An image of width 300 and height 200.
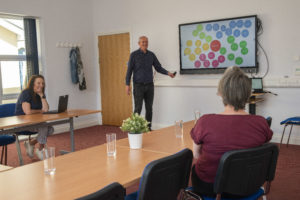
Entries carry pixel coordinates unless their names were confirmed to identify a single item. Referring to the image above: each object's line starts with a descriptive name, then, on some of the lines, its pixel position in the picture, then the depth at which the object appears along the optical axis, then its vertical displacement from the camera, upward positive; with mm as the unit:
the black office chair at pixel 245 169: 1802 -546
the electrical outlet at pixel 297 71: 5074 -10
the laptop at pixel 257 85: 5230 -216
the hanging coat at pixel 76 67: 7145 +183
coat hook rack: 6948 +661
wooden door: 7238 -49
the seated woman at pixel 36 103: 4449 -357
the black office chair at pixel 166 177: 1592 -525
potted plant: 2436 -398
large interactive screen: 5410 +464
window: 6223 +423
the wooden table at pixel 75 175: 1628 -554
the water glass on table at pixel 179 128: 2760 -450
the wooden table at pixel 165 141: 2449 -536
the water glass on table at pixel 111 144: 2232 -460
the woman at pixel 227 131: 1922 -339
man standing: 6004 +26
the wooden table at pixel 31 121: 3741 -507
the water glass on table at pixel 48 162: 1910 -489
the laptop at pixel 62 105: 4489 -391
